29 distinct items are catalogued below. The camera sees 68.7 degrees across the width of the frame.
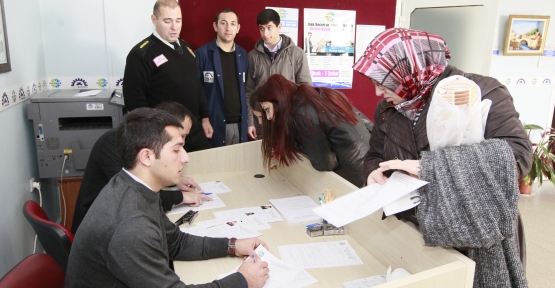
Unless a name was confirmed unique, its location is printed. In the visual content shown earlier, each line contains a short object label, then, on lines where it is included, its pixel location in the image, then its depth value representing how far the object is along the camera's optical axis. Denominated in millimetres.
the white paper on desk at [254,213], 1750
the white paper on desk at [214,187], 2123
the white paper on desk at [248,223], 1665
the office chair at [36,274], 1116
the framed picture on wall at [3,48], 2154
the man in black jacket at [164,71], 2592
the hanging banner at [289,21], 3658
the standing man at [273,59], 3203
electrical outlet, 2594
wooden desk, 1052
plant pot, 4090
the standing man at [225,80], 3090
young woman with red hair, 1951
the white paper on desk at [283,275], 1262
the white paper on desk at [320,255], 1374
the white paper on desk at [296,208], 1742
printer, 2553
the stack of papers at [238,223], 1617
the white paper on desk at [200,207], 1857
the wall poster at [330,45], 3788
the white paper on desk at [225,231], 1597
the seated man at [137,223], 1106
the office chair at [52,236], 1364
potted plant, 3795
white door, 4062
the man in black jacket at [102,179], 1854
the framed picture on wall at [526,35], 4172
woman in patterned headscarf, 979
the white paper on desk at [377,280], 1187
